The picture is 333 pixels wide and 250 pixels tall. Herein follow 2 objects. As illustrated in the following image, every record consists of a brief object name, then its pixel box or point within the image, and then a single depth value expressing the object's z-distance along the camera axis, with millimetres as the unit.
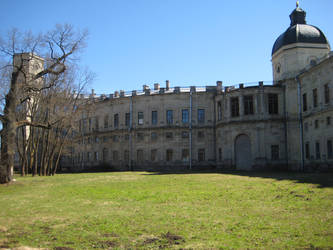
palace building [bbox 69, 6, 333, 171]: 34812
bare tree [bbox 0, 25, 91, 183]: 22484
